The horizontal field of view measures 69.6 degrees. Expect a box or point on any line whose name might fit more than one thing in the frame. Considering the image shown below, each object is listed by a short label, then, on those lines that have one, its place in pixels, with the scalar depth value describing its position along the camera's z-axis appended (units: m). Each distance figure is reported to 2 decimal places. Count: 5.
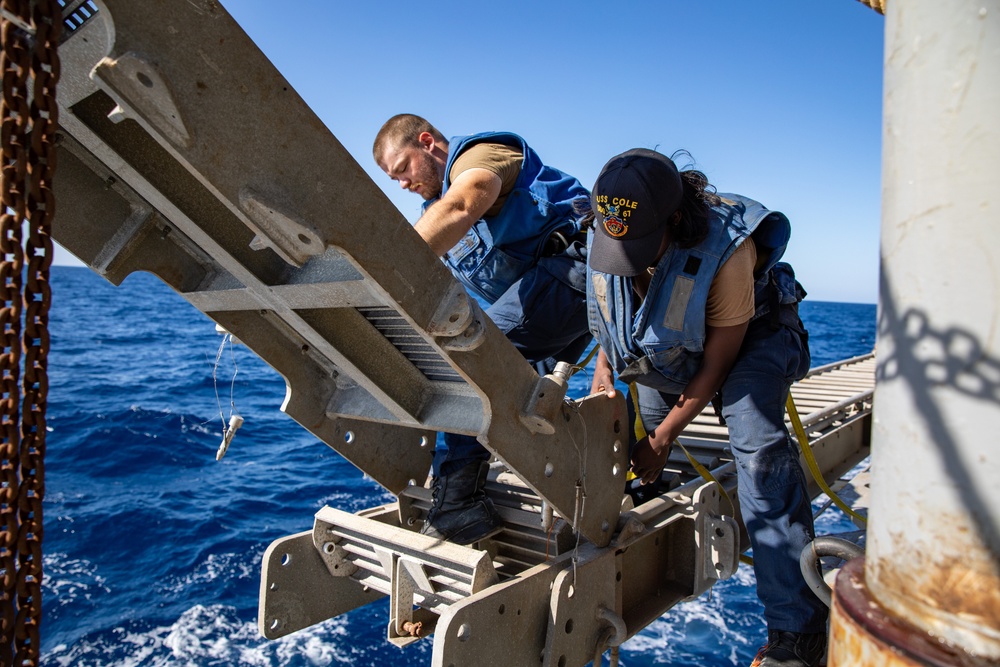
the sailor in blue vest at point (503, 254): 3.34
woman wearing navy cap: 2.79
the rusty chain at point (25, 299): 1.38
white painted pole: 1.06
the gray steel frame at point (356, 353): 1.81
